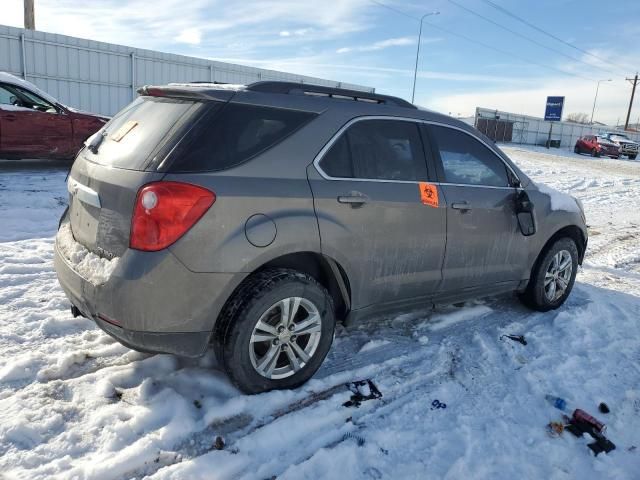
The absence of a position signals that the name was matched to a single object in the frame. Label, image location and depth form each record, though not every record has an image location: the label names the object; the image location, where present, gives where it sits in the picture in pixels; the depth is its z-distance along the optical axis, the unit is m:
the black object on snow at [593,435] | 2.83
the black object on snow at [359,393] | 3.06
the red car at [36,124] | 8.96
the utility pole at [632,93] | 63.25
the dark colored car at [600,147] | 33.16
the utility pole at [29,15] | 16.59
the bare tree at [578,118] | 93.58
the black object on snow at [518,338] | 4.05
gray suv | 2.61
